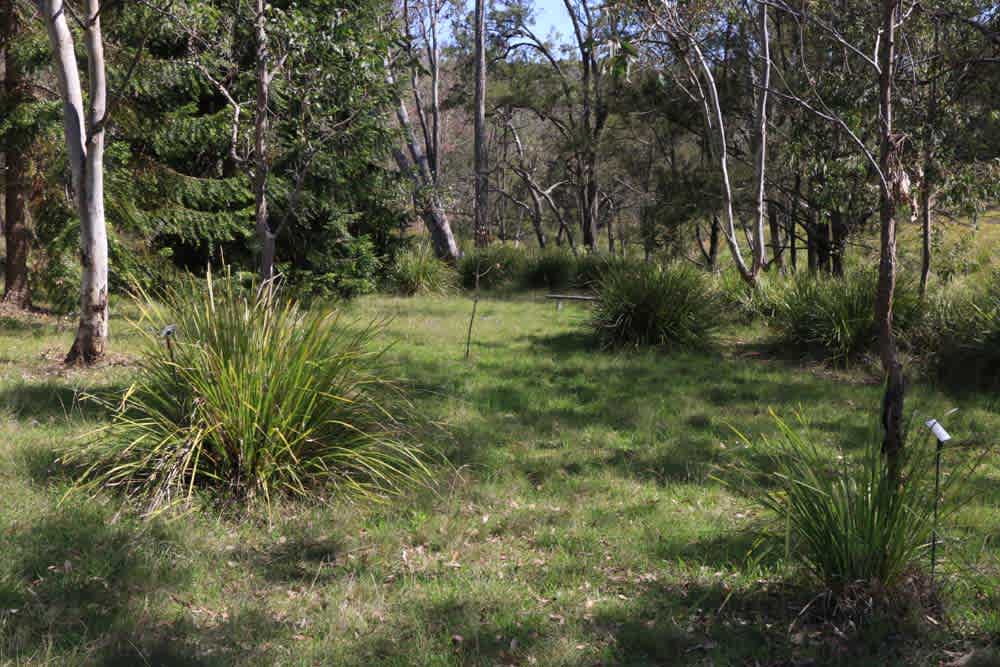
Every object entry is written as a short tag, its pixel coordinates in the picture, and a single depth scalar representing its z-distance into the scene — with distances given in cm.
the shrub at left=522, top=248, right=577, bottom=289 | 1916
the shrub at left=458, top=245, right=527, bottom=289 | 1900
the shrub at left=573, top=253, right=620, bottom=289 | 1741
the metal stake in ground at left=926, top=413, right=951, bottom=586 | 348
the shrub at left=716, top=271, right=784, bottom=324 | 1237
